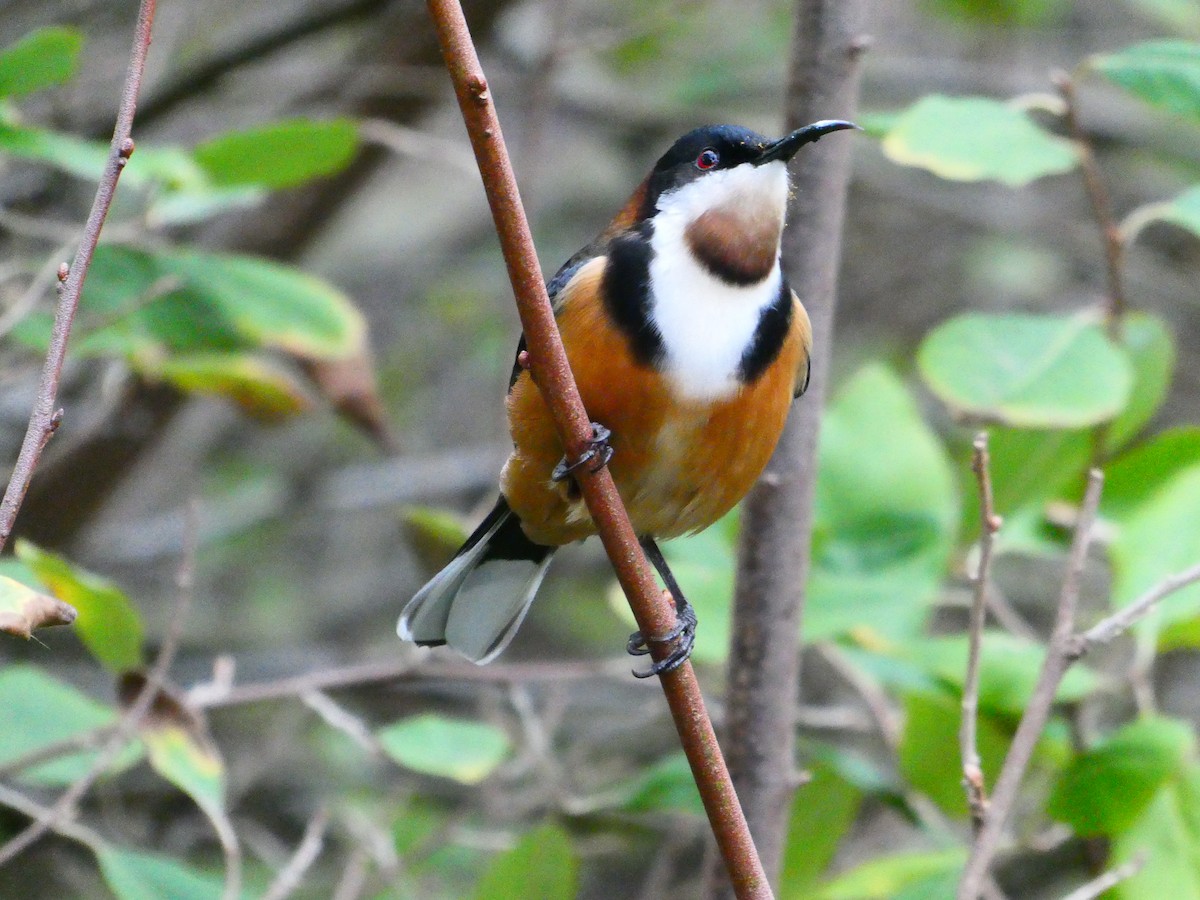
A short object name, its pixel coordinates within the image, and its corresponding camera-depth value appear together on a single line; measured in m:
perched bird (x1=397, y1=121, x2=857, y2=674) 5.28
